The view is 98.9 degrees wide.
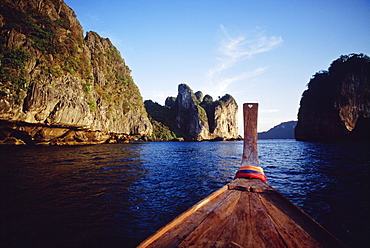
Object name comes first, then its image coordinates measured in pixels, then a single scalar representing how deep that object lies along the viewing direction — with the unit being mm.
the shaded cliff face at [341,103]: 51000
